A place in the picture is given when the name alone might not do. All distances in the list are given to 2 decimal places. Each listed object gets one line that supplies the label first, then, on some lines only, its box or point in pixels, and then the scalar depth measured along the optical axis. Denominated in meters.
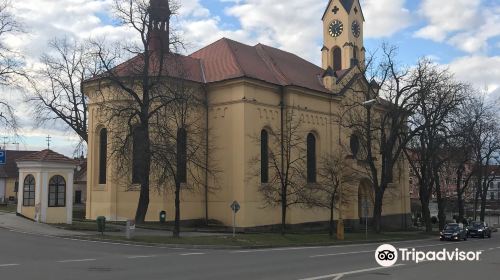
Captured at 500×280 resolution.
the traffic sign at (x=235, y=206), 31.20
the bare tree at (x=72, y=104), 49.41
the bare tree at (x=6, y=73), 28.41
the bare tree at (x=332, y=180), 37.92
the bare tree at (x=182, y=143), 30.36
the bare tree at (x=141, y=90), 33.03
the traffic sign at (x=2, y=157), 24.77
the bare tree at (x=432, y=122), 41.22
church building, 40.41
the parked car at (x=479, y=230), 47.94
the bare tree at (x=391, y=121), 42.03
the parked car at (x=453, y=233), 39.97
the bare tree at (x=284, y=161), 39.43
